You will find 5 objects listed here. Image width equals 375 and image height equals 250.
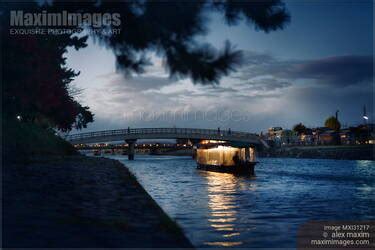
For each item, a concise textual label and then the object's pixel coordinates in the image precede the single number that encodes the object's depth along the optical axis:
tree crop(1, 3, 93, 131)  11.12
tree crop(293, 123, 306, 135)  171.75
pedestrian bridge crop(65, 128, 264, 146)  87.94
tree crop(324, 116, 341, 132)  155.35
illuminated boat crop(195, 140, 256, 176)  47.50
